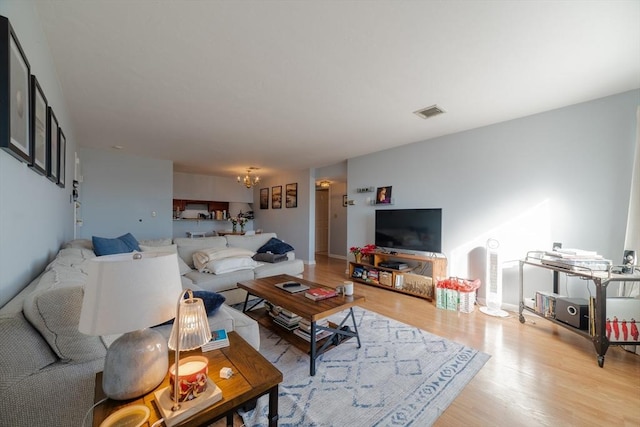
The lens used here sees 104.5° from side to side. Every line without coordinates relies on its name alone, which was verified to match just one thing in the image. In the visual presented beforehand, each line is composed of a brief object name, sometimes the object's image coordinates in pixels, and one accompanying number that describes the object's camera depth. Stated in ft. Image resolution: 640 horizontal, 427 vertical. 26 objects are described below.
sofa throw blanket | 12.02
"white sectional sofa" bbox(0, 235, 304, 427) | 2.70
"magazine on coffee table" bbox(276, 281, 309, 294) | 7.54
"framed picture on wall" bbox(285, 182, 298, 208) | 20.90
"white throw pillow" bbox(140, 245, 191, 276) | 10.01
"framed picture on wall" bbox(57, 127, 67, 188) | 6.79
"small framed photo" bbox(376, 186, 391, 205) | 14.23
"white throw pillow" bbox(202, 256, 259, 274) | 9.84
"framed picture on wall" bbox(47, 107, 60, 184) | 5.41
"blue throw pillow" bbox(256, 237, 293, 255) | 12.54
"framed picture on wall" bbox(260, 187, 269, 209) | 24.07
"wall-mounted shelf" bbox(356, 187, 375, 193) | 15.12
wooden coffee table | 5.99
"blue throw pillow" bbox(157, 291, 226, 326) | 5.27
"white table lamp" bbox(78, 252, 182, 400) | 2.28
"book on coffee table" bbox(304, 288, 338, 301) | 6.86
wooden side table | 2.50
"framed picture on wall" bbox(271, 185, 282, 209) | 22.52
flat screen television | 11.88
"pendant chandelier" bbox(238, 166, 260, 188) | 18.26
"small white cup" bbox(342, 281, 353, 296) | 7.14
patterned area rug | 4.72
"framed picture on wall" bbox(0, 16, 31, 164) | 2.86
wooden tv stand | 11.59
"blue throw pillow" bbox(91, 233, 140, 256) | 7.68
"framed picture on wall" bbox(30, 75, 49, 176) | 4.08
